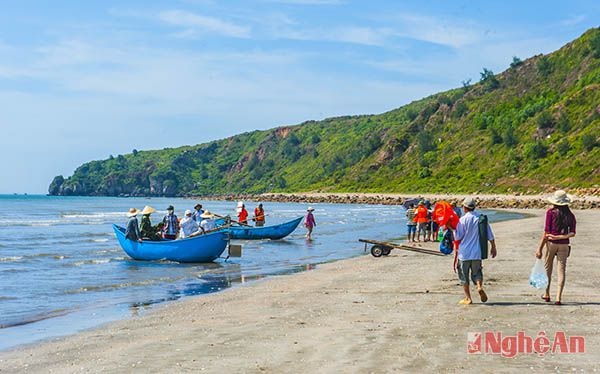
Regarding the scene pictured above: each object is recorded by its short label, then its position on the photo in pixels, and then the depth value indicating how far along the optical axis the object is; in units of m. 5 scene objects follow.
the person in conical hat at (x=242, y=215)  36.62
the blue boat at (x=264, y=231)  36.56
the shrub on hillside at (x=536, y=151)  94.56
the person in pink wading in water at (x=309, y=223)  36.78
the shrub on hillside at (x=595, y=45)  119.19
